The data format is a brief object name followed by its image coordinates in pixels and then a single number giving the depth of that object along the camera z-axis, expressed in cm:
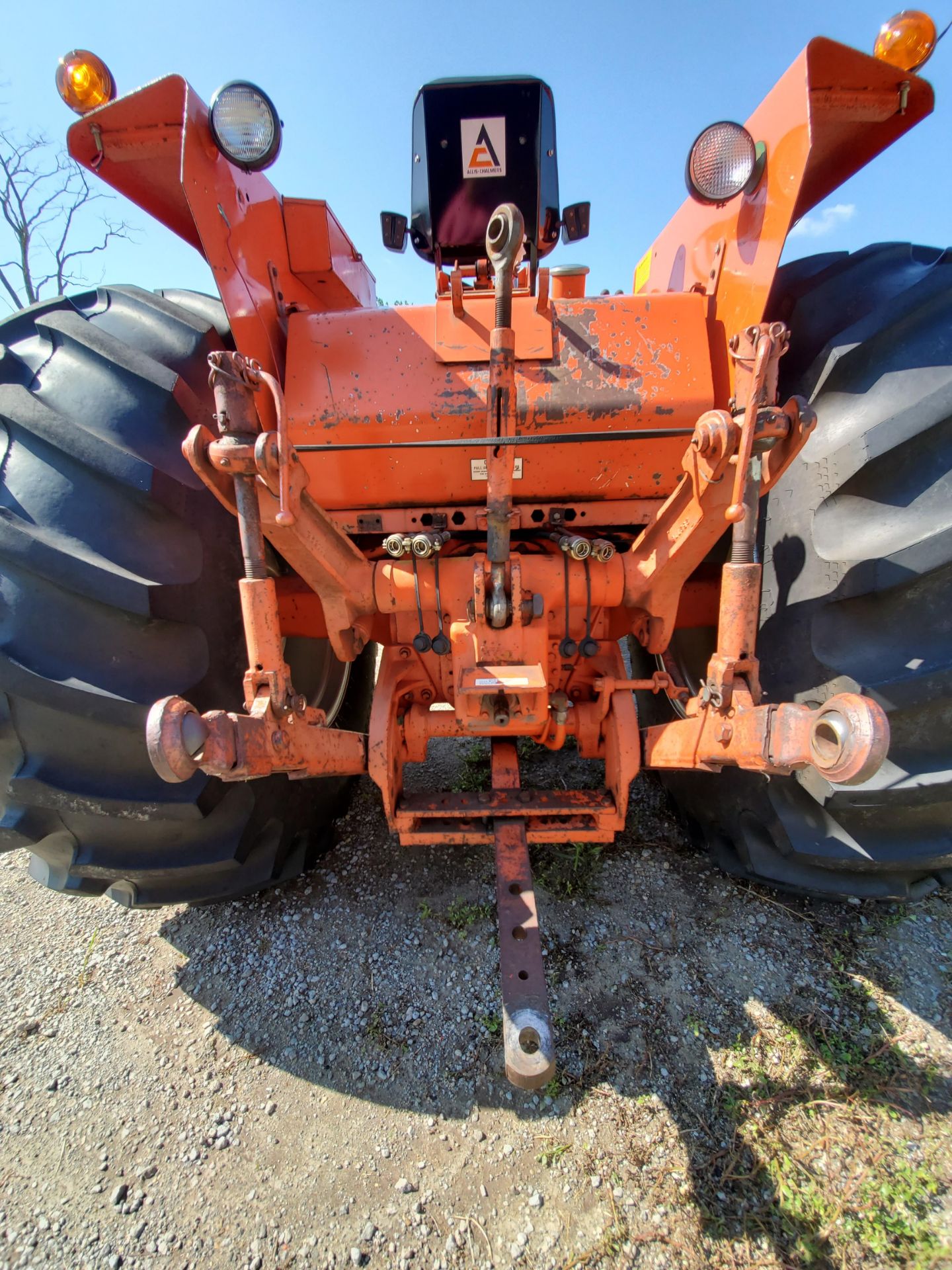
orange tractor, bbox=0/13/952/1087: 132
